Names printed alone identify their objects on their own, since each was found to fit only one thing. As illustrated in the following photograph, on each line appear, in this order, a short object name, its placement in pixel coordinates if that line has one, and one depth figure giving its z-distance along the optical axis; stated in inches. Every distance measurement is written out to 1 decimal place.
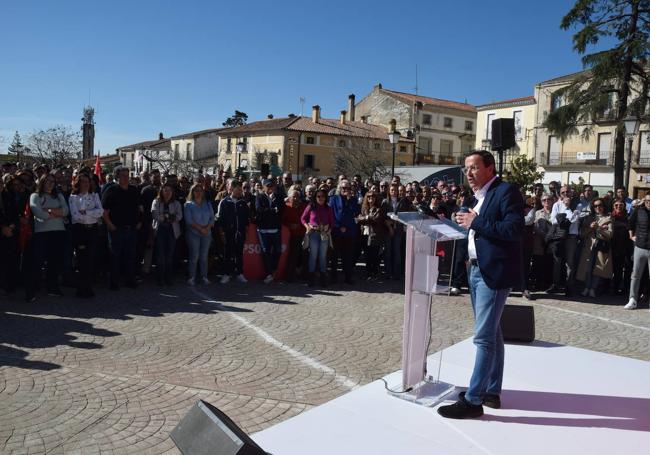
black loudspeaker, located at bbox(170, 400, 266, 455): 115.0
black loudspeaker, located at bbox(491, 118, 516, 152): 287.0
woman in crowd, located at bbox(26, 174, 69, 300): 313.9
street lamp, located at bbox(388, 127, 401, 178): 883.8
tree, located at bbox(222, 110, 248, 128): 2898.6
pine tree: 887.7
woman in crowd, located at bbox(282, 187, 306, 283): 411.5
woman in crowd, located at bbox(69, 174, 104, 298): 326.0
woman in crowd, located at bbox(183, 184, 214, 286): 380.8
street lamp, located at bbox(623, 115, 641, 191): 608.1
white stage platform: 142.6
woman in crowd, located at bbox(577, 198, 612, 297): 401.1
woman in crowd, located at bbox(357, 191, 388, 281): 428.5
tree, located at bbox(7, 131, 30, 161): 1419.8
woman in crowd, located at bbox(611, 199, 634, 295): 408.2
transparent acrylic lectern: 162.2
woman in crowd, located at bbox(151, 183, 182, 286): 370.9
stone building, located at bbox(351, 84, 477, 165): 2427.4
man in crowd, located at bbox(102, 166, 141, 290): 349.7
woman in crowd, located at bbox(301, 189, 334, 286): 402.0
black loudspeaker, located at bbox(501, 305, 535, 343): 237.9
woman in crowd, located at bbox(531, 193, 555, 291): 407.5
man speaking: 151.5
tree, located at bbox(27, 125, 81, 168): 1373.0
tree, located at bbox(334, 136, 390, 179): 1866.8
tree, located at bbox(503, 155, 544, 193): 1376.7
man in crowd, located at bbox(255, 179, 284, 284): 404.8
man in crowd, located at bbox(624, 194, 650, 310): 361.7
